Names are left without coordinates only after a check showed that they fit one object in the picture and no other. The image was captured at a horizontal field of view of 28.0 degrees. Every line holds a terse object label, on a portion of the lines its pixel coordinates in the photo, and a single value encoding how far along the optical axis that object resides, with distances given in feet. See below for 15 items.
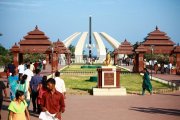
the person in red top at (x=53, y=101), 23.54
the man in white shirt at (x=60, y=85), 39.42
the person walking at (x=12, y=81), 42.55
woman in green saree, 60.91
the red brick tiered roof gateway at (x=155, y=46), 127.03
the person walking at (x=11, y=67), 69.34
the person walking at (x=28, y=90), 40.15
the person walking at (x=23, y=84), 38.09
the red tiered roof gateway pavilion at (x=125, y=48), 165.42
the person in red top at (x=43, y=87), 35.29
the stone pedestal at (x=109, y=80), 62.95
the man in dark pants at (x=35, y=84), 41.79
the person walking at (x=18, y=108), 24.58
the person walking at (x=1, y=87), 33.60
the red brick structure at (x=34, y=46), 127.03
